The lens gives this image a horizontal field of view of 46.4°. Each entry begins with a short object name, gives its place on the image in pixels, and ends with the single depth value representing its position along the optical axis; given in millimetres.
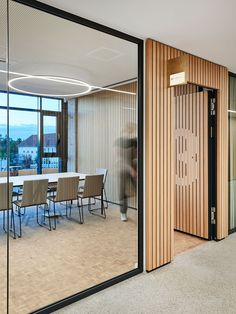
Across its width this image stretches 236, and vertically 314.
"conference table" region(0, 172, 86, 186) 2470
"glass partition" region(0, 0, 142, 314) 2463
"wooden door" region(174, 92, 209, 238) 4477
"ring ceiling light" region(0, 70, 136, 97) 2421
